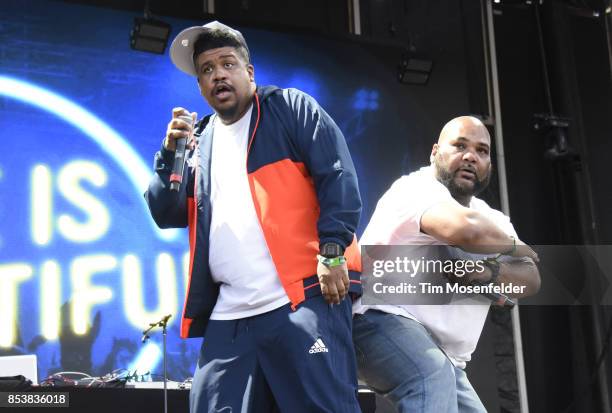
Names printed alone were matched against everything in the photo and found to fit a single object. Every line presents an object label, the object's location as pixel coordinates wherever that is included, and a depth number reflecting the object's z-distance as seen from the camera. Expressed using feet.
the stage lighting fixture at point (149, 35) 18.90
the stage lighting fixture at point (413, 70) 21.33
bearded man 8.13
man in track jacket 7.67
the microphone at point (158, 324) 16.18
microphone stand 14.58
